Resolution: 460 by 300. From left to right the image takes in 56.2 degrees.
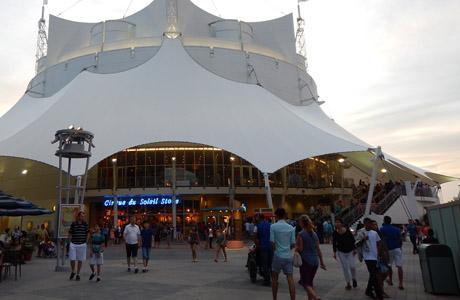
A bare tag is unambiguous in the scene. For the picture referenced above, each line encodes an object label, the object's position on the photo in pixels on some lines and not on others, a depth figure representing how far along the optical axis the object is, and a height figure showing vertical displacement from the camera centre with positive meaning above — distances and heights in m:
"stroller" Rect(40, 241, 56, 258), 16.03 +0.04
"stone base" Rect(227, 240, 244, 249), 18.18 -0.14
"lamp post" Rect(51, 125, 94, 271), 12.17 +2.98
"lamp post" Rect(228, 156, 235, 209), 25.28 +3.39
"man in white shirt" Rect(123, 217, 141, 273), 10.23 +0.21
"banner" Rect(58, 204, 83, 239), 11.20 +0.83
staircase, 21.56 +1.36
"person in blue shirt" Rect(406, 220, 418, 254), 13.68 +0.05
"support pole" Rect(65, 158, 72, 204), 12.58 +2.07
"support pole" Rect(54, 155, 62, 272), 10.99 +0.95
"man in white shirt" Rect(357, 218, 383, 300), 6.75 -0.31
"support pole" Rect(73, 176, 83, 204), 14.63 +1.74
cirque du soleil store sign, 27.41 +2.84
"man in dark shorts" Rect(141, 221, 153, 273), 10.52 +0.08
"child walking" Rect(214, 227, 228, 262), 12.60 +0.03
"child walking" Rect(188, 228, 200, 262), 12.83 +0.09
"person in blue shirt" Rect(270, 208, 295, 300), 6.04 -0.13
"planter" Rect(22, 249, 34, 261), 13.60 -0.09
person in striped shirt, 9.12 +0.15
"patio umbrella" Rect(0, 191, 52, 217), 9.72 +1.03
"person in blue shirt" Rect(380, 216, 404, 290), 7.84 -0.12
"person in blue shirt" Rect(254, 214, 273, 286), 8.16 -0.15
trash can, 6.89 -0.61
